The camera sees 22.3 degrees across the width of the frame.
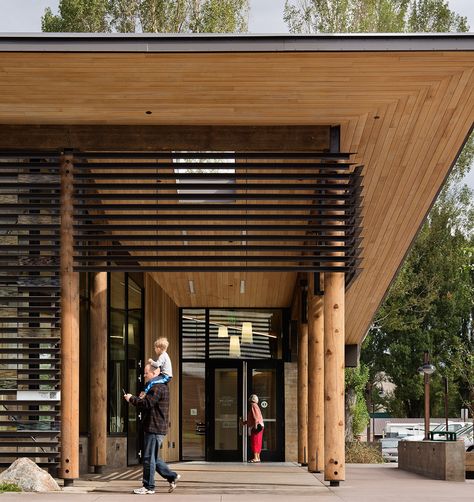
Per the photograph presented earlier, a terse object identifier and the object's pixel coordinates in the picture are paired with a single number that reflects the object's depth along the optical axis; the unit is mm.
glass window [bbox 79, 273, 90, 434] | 18484
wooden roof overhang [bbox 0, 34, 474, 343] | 12758
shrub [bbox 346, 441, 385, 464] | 30859
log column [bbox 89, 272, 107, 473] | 18250
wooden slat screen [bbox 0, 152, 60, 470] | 14391
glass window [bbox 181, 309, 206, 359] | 28203
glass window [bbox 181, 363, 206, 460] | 27766
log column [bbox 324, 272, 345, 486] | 14617
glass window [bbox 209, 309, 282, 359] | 28203
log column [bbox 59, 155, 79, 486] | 14312
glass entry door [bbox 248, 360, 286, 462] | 27781
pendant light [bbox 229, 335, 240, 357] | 28188
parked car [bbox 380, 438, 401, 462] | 38156
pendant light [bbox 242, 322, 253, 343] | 28219
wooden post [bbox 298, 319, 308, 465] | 23250
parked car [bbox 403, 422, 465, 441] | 39362
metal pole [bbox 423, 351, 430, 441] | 24750
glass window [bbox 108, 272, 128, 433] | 20738
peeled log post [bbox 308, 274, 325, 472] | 18219
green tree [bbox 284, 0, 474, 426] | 41375
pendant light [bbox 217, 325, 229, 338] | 28156
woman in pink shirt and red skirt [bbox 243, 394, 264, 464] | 26141
